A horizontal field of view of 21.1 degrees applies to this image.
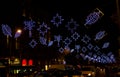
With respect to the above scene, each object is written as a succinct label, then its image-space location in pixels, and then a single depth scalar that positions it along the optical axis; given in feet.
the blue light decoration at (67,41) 62.39
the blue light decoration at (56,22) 57.60
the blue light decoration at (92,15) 55.83
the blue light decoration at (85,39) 63.68
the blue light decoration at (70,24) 59.14
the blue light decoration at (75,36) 60.90
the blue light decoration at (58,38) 65.16
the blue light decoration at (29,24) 63.10
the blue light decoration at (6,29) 67.72
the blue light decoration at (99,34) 74.64
